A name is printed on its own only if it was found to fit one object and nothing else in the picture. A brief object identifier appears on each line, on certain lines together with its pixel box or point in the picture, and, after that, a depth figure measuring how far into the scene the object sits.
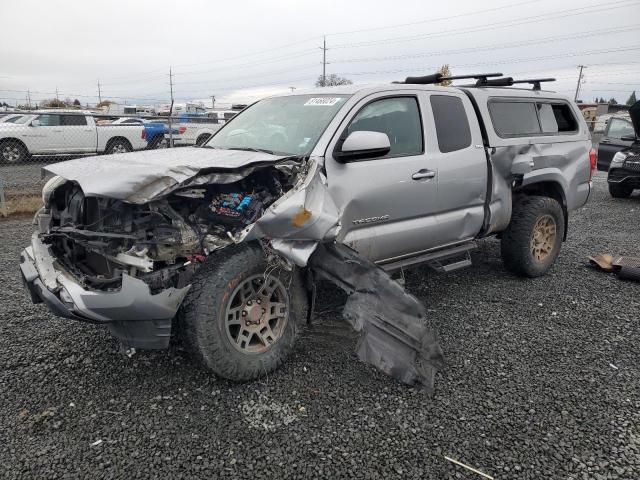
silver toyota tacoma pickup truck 2.77
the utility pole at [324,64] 51.30
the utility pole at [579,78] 60.46
